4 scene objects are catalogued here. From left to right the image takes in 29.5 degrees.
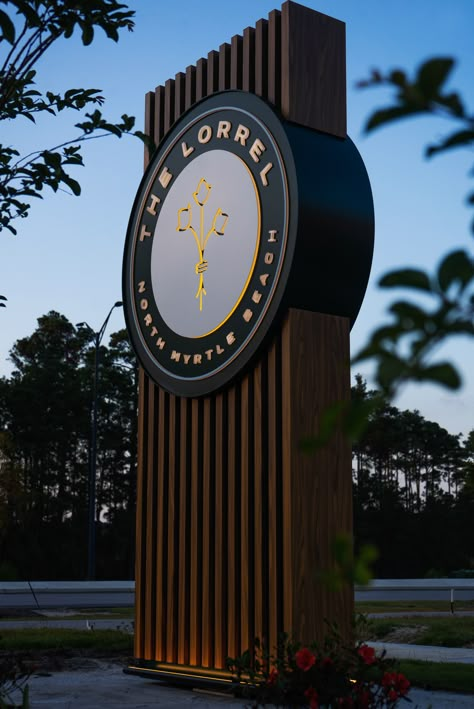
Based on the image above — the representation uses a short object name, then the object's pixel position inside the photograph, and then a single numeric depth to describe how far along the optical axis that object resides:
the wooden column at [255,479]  6.41
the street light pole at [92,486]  22.26
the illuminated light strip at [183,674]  6.75
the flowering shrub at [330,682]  4.61
